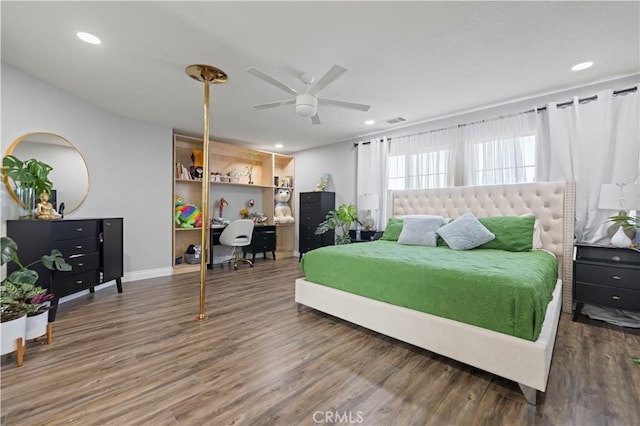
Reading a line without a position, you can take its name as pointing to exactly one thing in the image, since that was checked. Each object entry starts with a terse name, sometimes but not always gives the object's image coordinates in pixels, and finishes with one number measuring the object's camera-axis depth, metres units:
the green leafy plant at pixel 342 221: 4.82
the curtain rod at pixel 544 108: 2.75
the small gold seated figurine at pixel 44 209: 2.76
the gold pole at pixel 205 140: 2.64
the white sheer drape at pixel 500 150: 3.37
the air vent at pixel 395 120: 4.15
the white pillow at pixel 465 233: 2.99
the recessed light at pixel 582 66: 2.56
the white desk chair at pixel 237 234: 4.76
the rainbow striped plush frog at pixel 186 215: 4.74
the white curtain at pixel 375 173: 4.71
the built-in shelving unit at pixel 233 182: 5.00
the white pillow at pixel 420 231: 3.31
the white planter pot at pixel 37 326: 1.98
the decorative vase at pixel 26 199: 2.68
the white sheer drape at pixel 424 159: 4.02
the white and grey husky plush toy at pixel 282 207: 6.10
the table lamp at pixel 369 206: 4.63
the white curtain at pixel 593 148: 2.72
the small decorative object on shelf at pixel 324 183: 5.66
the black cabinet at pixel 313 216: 5.40
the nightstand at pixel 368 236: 4.42
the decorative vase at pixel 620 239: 2.57
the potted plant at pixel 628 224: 2.58
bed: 1.56
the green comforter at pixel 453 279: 1.62
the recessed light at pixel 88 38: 2.14
